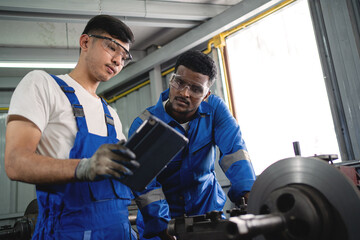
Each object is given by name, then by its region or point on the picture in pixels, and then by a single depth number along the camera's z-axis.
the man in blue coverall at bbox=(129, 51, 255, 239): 1.84
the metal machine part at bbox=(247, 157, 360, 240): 0.99
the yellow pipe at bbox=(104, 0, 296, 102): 3.17
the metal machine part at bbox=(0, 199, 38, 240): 3.09
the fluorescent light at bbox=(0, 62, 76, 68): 3.96
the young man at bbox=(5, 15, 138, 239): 1.06
